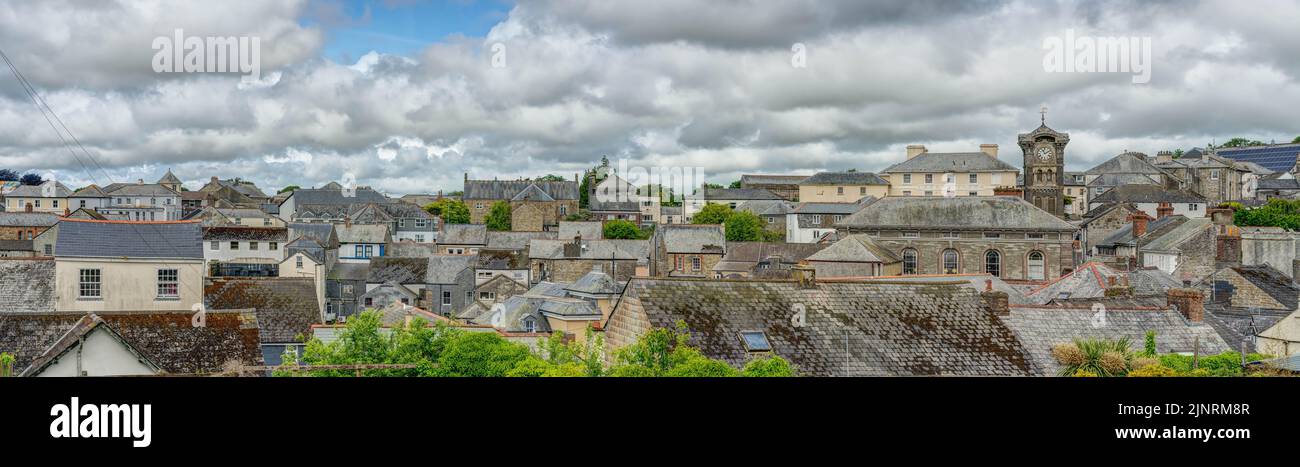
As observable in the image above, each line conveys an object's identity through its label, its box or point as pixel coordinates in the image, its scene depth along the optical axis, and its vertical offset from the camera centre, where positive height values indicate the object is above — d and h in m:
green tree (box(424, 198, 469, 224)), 127.06 +3.98
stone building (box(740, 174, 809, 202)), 143.05 +7.77
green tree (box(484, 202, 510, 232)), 119.81 +2.65
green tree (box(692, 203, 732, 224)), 100.50 +2.39
